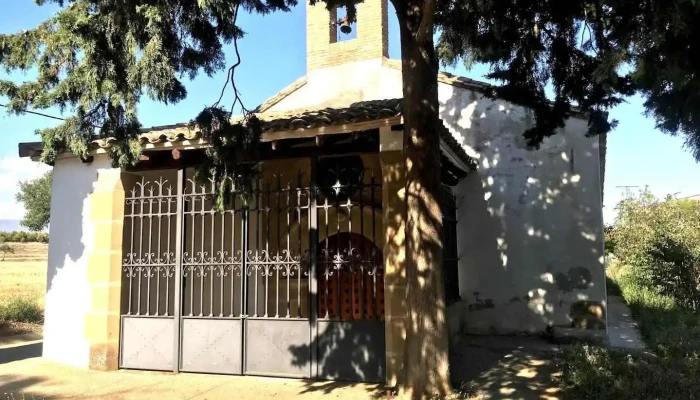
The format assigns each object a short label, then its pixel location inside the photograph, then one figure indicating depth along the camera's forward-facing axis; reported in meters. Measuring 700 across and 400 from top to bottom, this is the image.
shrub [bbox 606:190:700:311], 11.22
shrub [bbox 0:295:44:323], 10.84
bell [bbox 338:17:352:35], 10.10
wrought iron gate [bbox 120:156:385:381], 5.97
